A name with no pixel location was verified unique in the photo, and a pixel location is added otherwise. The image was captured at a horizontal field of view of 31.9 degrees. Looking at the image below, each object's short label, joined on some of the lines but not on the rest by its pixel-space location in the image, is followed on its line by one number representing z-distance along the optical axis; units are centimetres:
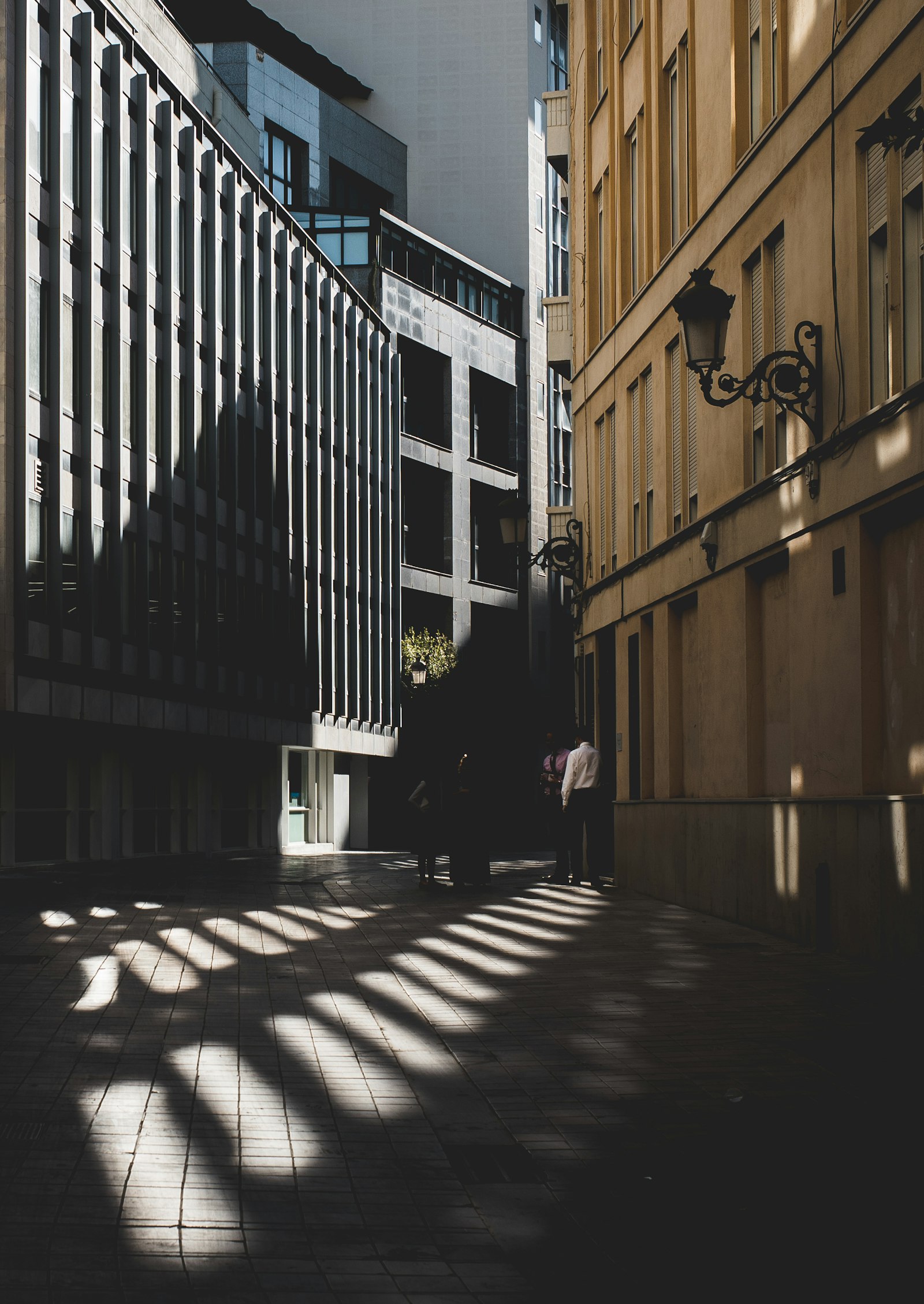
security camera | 1650
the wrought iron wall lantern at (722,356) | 1296
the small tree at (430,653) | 5469
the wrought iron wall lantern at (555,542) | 2298
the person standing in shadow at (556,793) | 2109
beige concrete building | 1166
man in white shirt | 1922
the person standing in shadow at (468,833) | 1945
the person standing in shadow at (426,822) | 1958
